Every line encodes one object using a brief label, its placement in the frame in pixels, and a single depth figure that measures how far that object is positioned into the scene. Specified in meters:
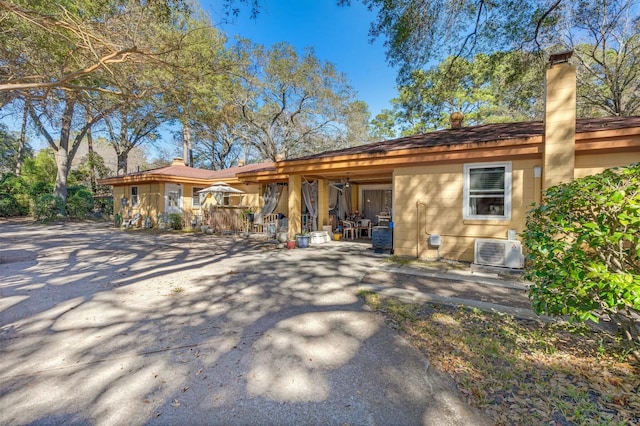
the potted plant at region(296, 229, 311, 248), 8.52
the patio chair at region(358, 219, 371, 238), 11.26
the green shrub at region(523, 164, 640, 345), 1.97
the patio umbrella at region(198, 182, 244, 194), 11.77
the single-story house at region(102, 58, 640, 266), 5.23
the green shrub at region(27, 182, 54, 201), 17.92
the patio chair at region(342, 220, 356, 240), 10.59
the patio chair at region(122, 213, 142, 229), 13.91
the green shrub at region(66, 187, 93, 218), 17.17
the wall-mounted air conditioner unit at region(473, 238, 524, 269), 5.45
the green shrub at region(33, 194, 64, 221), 15.52
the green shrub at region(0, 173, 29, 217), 17.31
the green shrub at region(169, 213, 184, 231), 13.12
